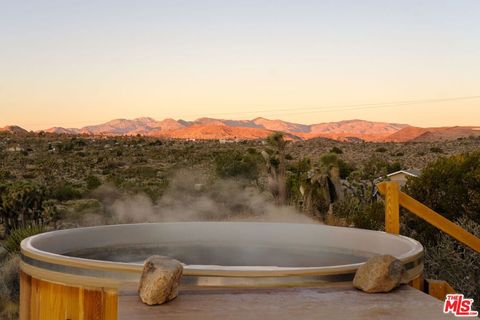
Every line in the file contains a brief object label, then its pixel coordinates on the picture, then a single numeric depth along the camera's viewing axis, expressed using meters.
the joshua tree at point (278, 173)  16.88
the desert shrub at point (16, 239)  10.59
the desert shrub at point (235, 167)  21.50
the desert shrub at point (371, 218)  9.87
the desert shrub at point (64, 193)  19.98
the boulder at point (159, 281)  3.80
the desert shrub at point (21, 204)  13.78
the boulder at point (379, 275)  4.20
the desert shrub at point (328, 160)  16.26
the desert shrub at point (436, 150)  42.62
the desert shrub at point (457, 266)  7.12
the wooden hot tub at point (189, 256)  4.29
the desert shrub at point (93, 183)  21.73
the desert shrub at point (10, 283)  8.19
